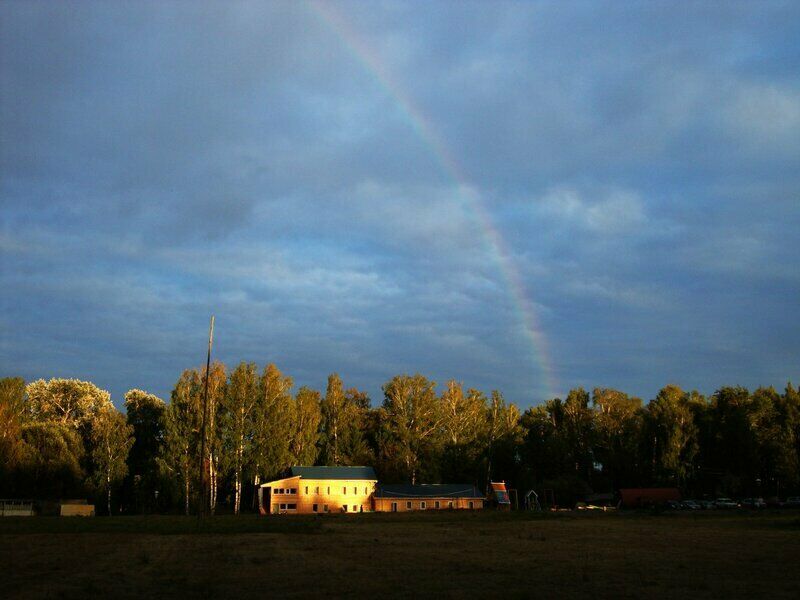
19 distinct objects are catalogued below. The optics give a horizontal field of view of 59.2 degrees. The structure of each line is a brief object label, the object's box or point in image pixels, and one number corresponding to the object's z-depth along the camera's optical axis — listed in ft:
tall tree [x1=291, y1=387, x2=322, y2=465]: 282.36
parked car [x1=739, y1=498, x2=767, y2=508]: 259.97
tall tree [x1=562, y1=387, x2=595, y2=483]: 338.54
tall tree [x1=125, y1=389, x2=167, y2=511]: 286.25
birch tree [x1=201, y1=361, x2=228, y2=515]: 239.71
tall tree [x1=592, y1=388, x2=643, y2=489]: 320.50
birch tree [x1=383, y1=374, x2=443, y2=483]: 299.38
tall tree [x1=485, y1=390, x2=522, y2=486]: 318.65
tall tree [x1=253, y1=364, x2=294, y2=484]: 255.50
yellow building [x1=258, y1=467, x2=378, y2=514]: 254.06
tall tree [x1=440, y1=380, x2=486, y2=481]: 301.63
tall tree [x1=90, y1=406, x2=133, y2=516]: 246.06
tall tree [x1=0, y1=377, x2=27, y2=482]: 226.99
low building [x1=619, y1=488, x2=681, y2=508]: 276.41
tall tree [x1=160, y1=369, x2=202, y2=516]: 236.02
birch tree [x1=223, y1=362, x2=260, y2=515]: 249.34
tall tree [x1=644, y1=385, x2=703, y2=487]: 297.53
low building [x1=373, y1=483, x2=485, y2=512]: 265.54
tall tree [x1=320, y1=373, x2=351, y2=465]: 309.22
